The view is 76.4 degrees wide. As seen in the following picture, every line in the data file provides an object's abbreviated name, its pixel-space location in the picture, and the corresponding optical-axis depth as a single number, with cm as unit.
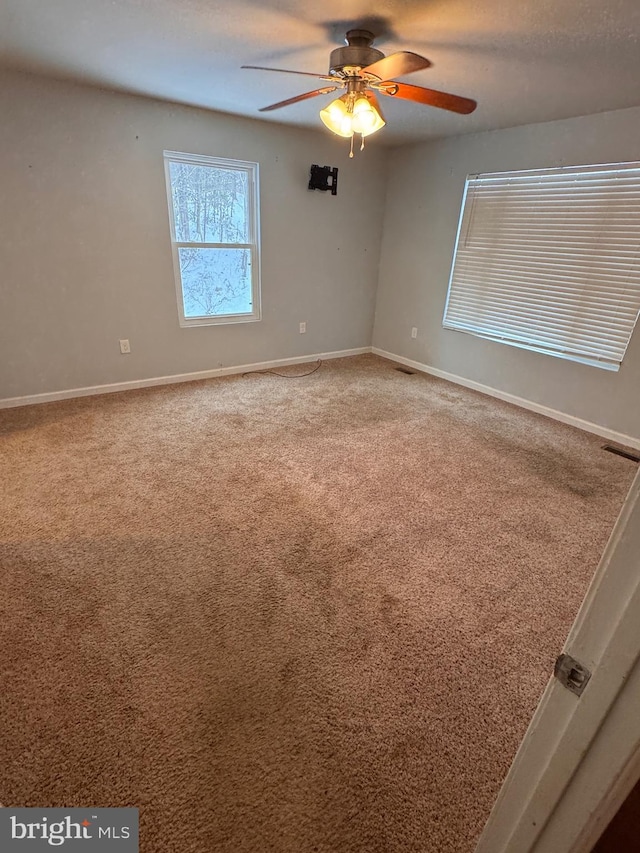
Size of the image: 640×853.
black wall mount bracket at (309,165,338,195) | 392
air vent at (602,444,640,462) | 295
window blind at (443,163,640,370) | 291
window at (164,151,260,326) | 347
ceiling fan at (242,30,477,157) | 188
